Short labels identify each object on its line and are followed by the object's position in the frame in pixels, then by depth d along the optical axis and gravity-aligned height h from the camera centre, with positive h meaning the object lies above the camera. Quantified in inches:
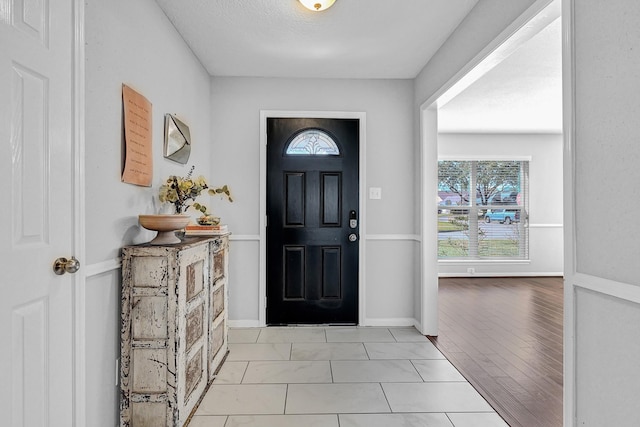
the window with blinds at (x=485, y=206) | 250.4 +4.6
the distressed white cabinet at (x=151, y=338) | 71.3 -24.1
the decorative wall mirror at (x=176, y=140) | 97.5 +20.7
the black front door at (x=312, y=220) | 142.7 -2.6
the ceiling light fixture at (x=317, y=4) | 89.4 +51.4
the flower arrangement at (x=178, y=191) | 91.0 +5.7
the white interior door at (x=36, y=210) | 44.3 +0.6
